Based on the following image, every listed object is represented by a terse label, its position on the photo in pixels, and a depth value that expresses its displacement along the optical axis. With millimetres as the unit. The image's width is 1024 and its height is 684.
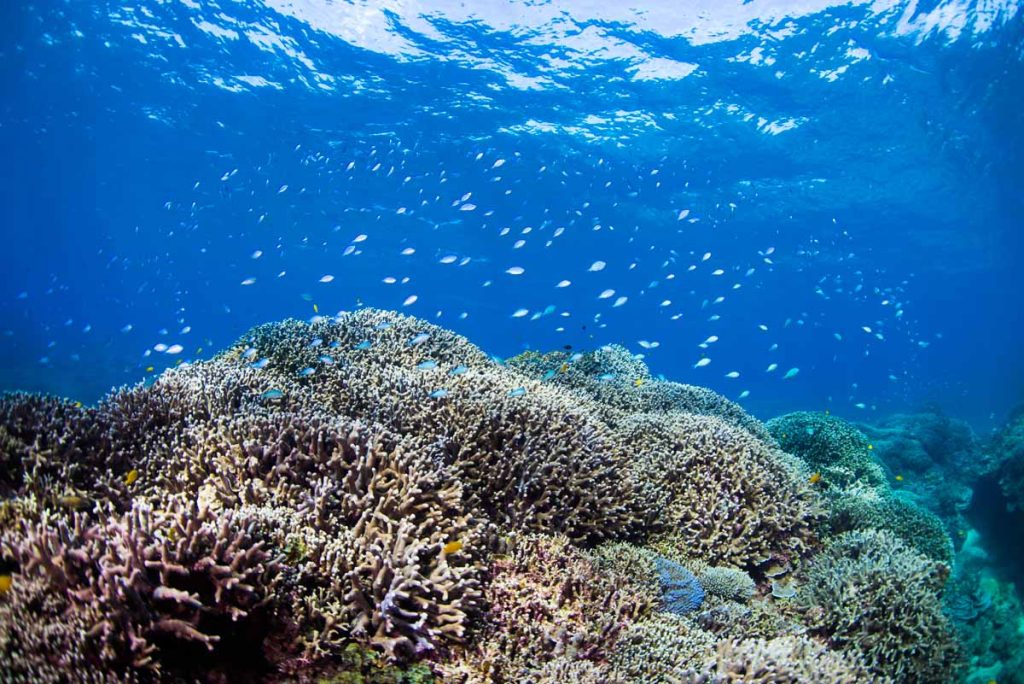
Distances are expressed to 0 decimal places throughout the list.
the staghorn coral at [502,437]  5109
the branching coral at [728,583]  5316
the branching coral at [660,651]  3695
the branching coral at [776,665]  3652
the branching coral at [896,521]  8055
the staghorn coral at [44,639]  2555
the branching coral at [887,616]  5348
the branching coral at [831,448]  10617
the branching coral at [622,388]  9562
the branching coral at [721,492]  6219
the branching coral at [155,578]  2686
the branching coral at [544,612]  3592
